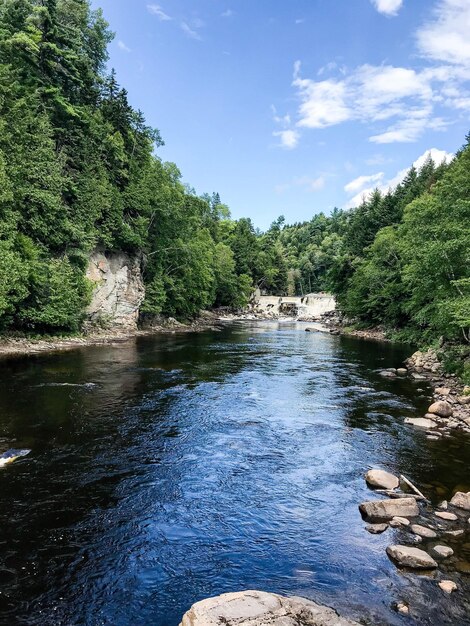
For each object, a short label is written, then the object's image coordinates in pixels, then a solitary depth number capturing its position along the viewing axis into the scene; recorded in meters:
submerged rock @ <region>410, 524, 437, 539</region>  8.12
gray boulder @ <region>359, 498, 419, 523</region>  8.89
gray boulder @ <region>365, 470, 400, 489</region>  10.22
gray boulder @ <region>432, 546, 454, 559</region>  7.51
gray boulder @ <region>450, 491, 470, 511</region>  9.24
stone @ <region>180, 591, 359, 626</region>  5.10
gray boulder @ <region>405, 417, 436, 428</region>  14.84
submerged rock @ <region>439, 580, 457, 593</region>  6.57
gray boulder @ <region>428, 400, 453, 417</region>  16.05
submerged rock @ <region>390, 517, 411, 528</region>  8.59
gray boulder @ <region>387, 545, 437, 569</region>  7.14
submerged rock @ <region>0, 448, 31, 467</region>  10.54
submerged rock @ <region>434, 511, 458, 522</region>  8.73
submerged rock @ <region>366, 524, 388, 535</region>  8.36
